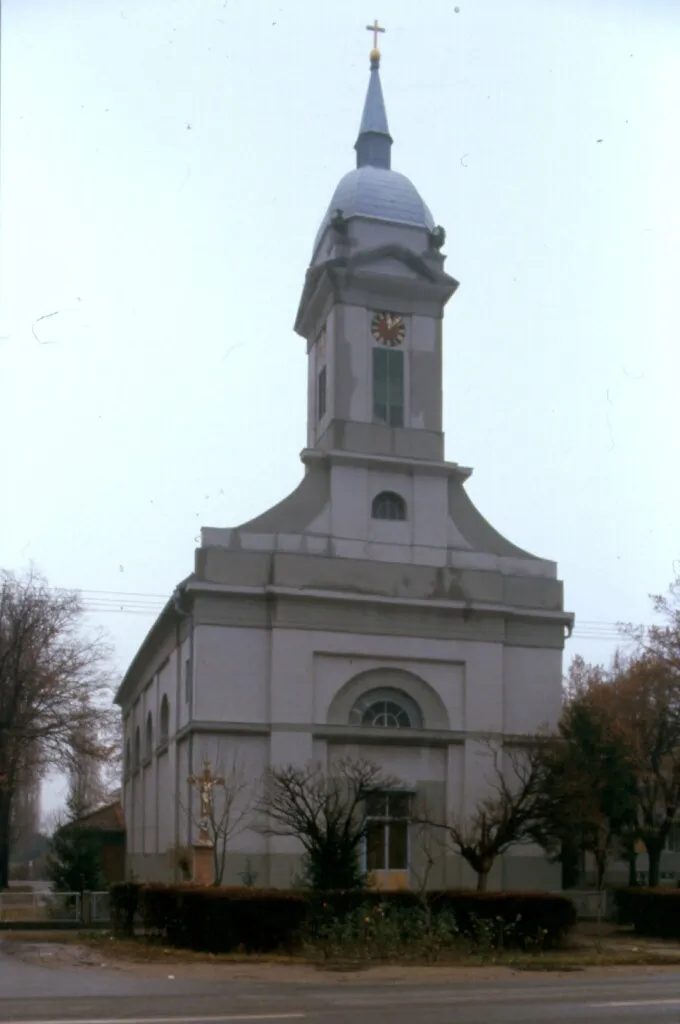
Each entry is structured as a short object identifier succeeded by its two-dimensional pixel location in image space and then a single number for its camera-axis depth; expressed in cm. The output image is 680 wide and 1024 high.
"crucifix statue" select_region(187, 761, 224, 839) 3356
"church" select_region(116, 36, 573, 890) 3825
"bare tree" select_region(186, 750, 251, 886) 3581
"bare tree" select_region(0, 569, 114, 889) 4972
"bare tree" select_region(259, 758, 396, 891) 3164
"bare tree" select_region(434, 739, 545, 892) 3425
